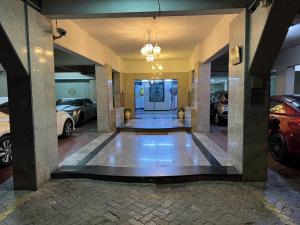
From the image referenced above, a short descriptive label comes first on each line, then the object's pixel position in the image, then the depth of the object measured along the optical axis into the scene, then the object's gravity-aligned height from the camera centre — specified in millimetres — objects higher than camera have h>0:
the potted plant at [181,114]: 10041 -757
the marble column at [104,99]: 7590 -35
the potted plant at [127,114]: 10430 -758
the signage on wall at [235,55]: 3545 +673
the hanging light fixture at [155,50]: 5479 +1165
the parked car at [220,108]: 9093 -470
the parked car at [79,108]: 9169 -428
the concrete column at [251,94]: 3186 +40
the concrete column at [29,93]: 3014 +93
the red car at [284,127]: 4094 -595
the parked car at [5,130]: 4371 -736
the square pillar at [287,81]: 7852 +531
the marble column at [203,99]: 7398 -74
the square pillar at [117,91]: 10094 +306
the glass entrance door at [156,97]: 14844 +34
